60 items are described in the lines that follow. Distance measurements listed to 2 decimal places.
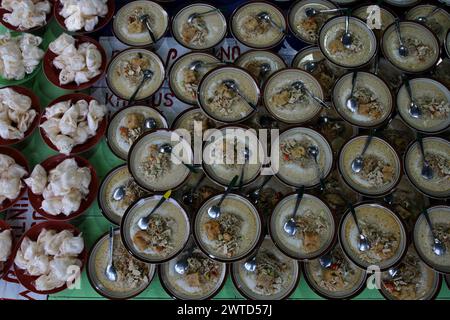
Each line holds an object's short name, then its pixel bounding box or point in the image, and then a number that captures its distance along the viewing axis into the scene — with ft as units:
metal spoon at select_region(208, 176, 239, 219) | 6.03
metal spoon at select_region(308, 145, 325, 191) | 6.27
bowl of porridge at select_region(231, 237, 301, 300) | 5.87
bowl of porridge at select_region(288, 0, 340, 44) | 7.44
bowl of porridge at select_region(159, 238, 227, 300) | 5.91
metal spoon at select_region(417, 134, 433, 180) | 6.16
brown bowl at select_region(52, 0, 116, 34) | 7.83
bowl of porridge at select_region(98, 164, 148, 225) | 6.46
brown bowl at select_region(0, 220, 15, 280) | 6.21
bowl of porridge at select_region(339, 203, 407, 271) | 5.75
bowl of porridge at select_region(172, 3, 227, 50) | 7.57
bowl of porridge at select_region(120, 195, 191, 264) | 5.92
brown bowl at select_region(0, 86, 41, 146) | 7.11
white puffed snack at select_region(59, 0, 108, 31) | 7.57
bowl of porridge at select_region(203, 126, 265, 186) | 6.30
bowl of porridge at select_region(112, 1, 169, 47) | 7.70
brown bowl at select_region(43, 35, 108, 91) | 7.36
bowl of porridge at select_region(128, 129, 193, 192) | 6.36
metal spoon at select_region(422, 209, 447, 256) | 5.74
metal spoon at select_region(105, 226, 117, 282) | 6.02
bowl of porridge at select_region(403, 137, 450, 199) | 6.15
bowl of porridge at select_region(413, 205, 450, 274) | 5.74
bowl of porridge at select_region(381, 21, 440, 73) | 7.03
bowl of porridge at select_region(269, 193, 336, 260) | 5.85
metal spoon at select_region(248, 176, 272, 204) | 6.43
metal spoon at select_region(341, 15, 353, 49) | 7.13
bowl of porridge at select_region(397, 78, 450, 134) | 6.53
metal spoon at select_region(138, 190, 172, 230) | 6.02
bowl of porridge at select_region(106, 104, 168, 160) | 6.86
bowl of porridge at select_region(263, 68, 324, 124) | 6.70
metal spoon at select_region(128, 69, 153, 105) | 7.16
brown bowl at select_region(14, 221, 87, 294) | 6.04
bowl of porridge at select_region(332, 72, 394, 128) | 6.61
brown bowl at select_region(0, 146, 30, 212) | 6.93
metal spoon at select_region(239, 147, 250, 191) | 6.30
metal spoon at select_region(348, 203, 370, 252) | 5.77
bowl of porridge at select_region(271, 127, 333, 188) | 6.26
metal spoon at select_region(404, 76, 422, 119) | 6.56
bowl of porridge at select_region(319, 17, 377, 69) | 7.10
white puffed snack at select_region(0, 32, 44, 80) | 7.33
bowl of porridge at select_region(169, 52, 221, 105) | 7.16
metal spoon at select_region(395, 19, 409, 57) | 7.08
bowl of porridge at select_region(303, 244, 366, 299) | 5.84
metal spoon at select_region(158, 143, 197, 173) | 6.41
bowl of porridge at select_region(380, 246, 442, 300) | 5.81
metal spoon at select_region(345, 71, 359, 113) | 6.62
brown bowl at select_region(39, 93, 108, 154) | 6.88
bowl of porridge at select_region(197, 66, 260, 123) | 6.75
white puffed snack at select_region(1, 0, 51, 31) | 7.73
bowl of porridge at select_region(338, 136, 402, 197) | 6.15
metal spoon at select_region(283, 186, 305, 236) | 5.92
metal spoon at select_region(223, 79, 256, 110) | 6.82
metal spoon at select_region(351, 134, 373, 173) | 6.23
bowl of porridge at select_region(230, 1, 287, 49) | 7.47
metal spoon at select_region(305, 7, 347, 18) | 7.57
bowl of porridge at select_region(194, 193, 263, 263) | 5.85
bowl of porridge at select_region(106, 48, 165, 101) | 7.29
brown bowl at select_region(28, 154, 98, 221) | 6.45
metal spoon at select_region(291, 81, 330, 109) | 6.74
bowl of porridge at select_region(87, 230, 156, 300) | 6.03
